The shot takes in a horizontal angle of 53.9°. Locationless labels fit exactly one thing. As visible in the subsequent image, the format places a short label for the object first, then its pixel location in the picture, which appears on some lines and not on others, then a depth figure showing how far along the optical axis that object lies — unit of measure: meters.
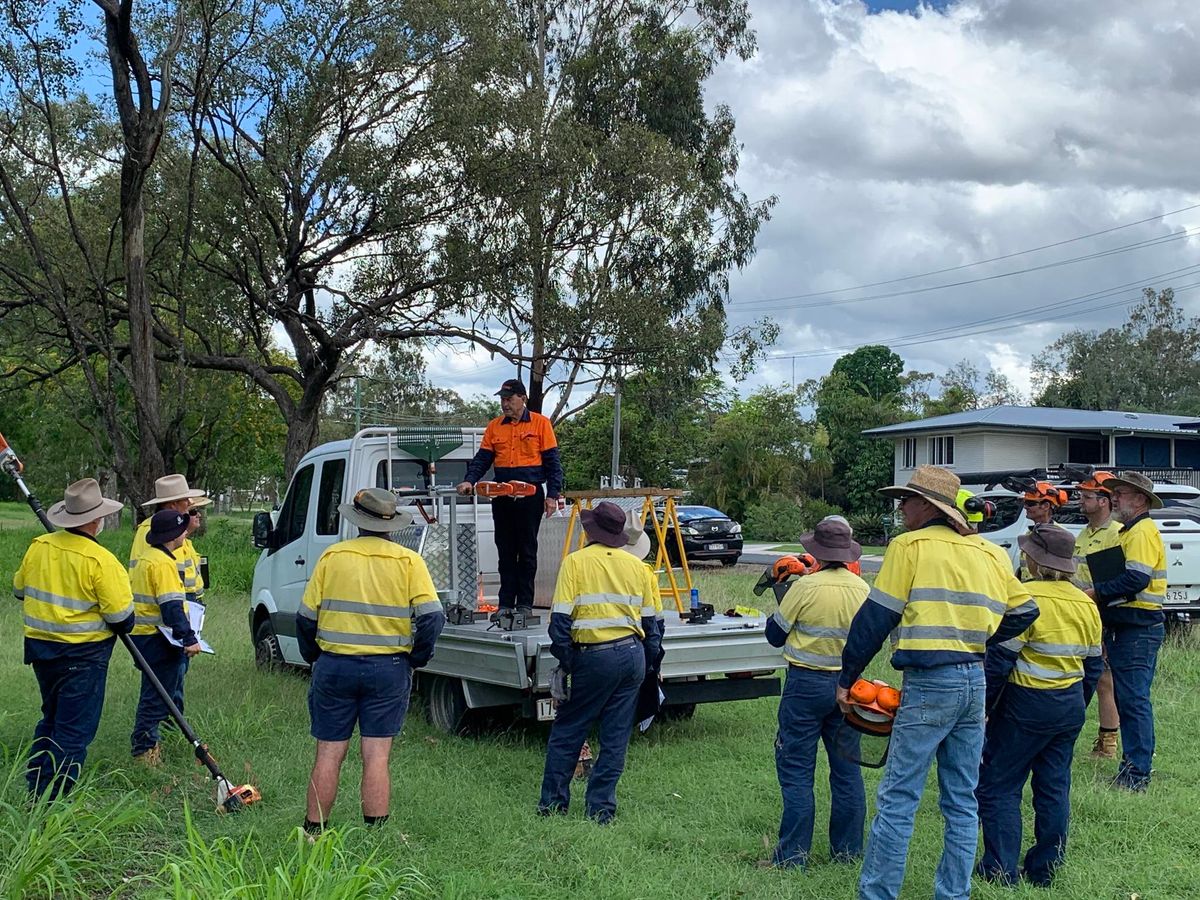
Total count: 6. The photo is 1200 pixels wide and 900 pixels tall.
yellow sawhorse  8.16
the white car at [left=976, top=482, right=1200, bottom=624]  11.40
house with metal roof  38.56
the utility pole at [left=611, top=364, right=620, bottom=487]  32.50
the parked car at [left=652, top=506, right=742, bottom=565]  25.56
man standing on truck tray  8.22
